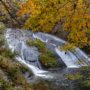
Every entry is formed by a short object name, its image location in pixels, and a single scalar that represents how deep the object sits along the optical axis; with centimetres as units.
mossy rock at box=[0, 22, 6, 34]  2175
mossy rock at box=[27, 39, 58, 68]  1859
